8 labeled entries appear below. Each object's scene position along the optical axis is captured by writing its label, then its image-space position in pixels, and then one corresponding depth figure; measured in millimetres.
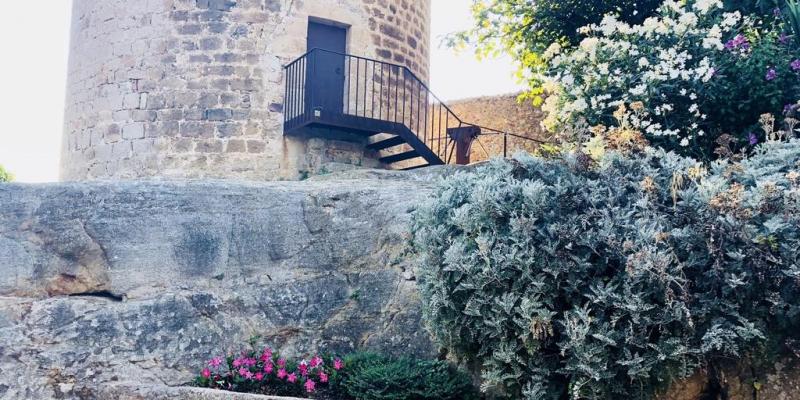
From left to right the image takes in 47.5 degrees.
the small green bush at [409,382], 5961
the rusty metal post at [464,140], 13062
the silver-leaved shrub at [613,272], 5027
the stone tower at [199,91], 11656
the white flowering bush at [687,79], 8766
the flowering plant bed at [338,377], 6008
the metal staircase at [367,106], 11844
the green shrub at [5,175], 18078
